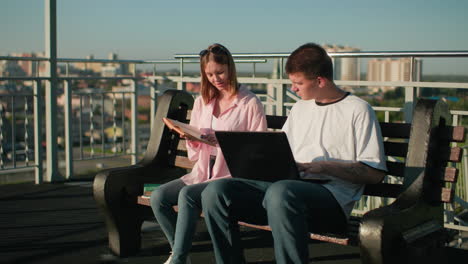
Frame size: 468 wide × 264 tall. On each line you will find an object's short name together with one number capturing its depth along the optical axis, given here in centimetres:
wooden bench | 238
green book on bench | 360
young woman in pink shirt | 331
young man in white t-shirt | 263
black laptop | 266
